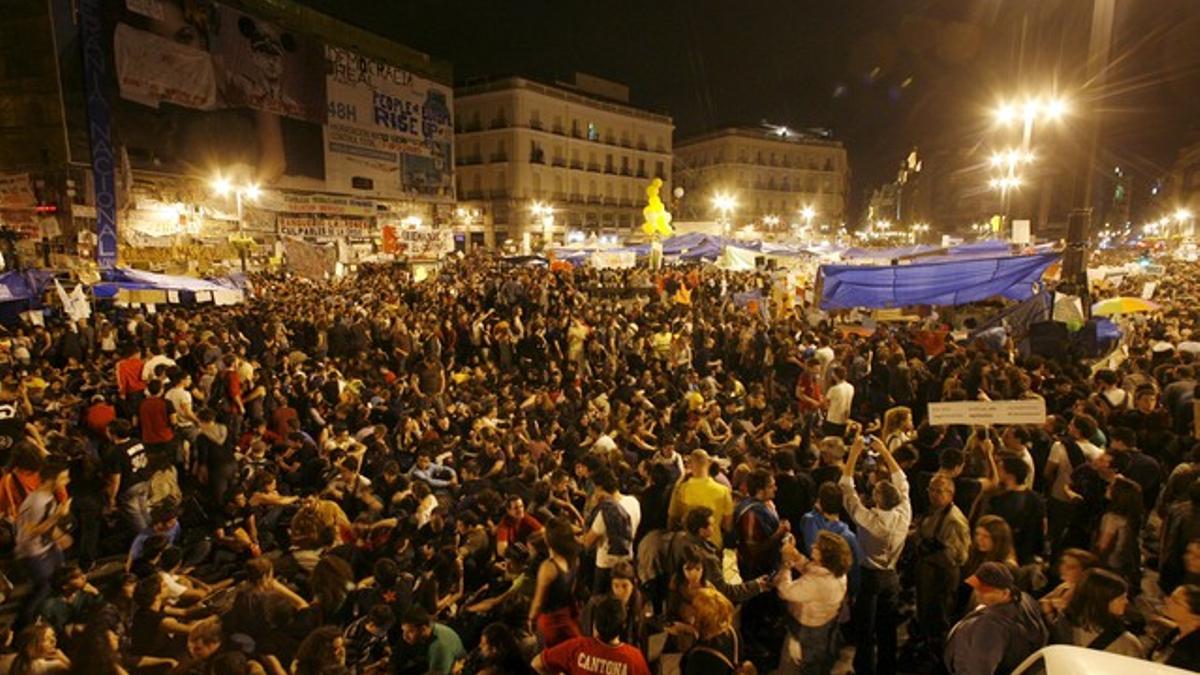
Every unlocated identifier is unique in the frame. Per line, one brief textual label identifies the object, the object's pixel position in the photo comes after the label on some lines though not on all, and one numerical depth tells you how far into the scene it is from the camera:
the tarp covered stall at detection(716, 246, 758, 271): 20.62
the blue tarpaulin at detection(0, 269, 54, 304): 13.36
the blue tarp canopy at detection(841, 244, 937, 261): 19.31
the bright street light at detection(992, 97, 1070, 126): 12.81
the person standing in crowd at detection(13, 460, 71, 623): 4.95
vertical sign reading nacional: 22.50
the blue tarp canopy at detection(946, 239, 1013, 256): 17.44
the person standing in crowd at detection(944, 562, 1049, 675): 3.39
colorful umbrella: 11.71
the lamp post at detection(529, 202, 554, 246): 53.19
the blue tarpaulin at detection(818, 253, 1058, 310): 10.21
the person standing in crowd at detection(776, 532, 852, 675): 3.81
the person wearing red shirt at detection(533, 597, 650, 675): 3.18
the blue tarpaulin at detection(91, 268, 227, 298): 13.94
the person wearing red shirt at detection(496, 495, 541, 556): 5.15
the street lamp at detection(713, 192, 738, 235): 44.78
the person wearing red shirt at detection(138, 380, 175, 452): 7.55
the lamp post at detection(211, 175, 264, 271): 29.91
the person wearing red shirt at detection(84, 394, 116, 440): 7.57
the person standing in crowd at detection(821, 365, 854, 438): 8.51
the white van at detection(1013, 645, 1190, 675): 2.65
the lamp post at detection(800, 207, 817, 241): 73.25
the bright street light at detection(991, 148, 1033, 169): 14.66
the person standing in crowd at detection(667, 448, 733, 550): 4.99
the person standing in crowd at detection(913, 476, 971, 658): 4.43
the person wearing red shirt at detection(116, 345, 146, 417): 9.20
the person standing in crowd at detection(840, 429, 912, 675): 4.40
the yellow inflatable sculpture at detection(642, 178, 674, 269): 24.68
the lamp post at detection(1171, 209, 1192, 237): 64.06
